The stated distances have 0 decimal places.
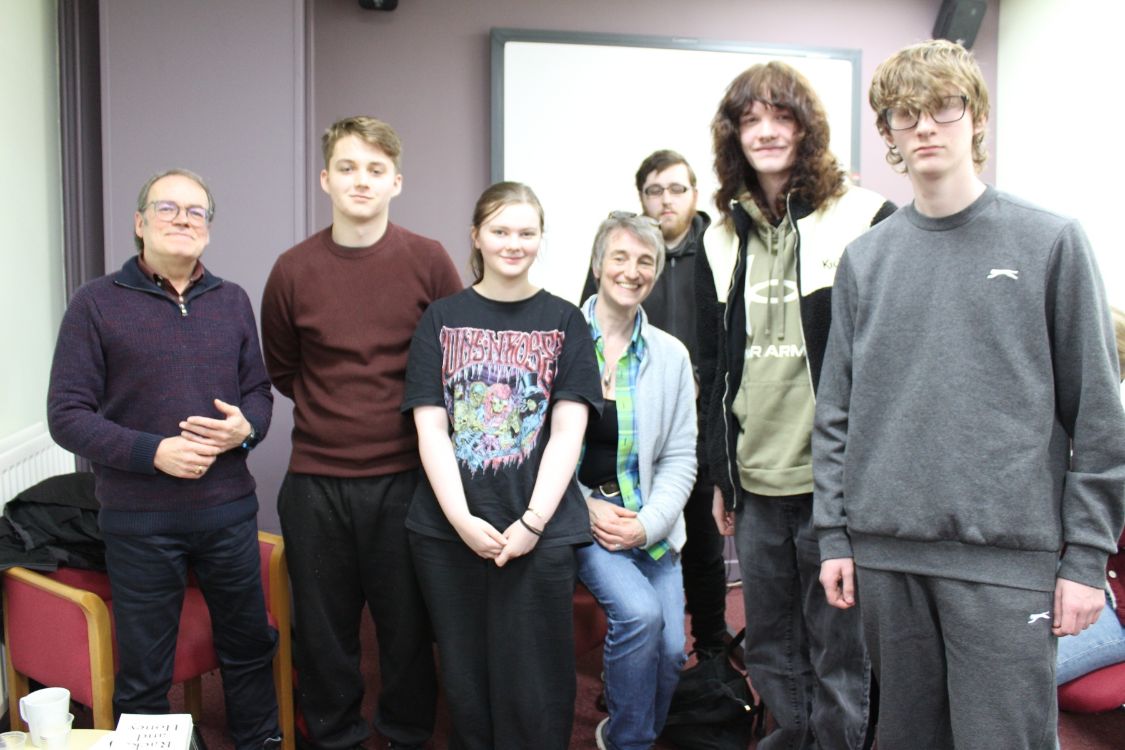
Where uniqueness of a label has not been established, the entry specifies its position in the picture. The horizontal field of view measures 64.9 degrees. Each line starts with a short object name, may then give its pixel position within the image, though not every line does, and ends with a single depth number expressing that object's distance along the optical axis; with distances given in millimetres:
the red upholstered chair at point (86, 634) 1974
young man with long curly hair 1848
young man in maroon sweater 2025
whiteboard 3609
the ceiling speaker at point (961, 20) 3766
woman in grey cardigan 2061
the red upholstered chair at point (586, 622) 2387
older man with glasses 1866
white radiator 2354
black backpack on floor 2311
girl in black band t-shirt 1927
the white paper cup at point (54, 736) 1524
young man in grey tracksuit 1362
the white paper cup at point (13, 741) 1500
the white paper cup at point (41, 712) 1517
